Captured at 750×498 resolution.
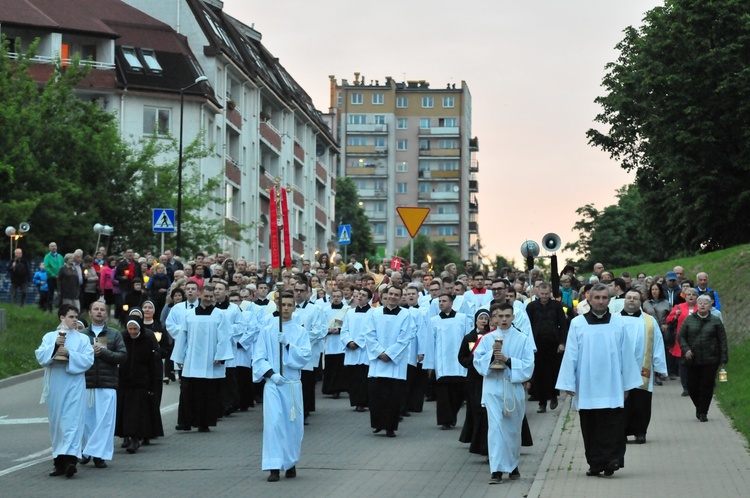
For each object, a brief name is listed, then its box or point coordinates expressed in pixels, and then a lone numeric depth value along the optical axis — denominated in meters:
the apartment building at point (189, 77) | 63.03
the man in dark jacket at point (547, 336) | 22.98
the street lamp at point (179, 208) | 48.78
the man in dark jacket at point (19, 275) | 36.97
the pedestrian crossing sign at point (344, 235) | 42.75
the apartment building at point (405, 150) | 160.75
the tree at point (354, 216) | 128.62
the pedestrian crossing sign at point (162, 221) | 38.44
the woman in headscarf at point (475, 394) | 16.42
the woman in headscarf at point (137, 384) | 18.52
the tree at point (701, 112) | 52.91
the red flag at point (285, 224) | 17.67
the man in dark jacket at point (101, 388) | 16.77
